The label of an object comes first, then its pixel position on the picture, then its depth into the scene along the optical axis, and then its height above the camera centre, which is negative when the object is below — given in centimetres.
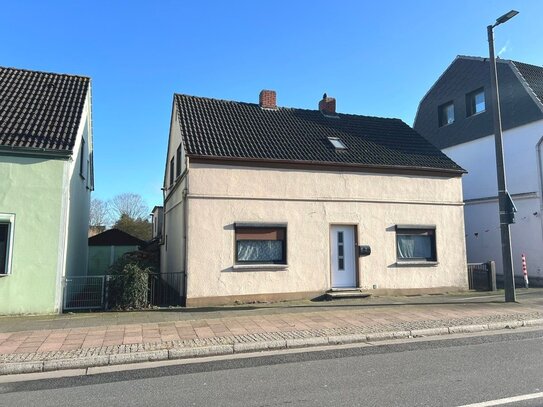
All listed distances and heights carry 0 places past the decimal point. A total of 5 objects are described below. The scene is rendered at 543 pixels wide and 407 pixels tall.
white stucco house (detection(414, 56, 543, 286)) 1802 +519
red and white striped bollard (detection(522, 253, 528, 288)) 1617 -50
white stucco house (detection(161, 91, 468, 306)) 1260 +153
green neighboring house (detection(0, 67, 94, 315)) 1071 +140
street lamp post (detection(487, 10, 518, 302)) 1225 +167
